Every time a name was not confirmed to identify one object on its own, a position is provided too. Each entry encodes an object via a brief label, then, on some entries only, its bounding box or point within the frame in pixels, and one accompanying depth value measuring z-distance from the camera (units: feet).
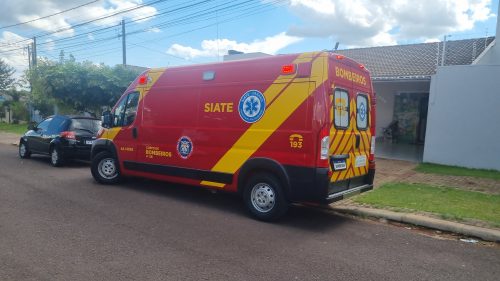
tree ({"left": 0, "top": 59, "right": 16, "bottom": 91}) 158.11
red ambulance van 18.38
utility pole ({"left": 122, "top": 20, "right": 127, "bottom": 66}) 87.11
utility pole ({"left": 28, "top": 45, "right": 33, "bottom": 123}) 107.06
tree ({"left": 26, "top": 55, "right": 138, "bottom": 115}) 49.51
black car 35.91
